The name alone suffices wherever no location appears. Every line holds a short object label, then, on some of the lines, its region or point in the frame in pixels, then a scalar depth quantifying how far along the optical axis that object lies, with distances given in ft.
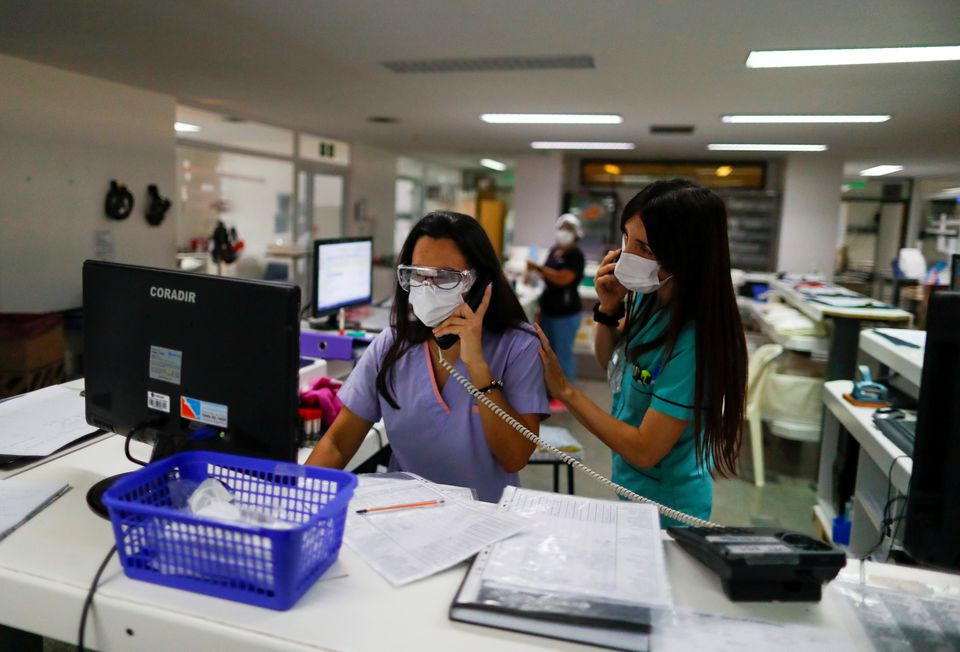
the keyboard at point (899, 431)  7.78
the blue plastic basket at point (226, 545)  3.16
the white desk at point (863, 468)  7.90
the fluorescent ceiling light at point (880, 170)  34.91
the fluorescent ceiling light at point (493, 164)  42.11
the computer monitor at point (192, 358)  4.01
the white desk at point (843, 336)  12.74
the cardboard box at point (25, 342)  14.30
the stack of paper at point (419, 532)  3.61
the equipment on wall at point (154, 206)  19.67
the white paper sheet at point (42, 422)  5.35
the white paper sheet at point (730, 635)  3.07
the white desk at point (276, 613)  3.06
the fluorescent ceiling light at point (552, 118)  21.18
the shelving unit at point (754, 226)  31.91
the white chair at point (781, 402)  13.52
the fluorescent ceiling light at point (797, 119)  19.40
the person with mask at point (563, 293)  18.85
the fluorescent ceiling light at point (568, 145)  28.96
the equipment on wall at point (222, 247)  18.31
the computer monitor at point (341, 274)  11.38
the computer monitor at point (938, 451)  3.02
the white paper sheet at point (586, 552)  3.24
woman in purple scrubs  5.26
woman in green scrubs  4.98
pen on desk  4.22
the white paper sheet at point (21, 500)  3.99
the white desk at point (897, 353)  8.27
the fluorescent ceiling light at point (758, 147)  27.14
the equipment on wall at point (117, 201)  18.19
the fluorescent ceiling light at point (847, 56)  12.11
